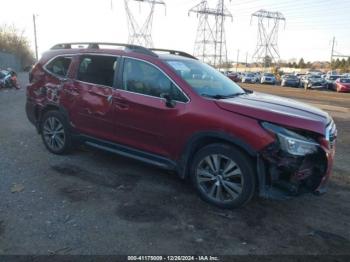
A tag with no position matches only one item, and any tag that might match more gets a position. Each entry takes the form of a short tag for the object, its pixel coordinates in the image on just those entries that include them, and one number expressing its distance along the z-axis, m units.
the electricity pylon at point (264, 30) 81.88
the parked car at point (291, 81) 45.75
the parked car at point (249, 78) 55.31
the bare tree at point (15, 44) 63.44
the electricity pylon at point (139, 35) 47.59
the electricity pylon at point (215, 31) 60.34
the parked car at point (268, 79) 51.81
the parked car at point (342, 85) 35.78
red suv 4.28
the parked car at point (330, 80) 39.80
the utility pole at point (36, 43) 64.65
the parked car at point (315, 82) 40.09
